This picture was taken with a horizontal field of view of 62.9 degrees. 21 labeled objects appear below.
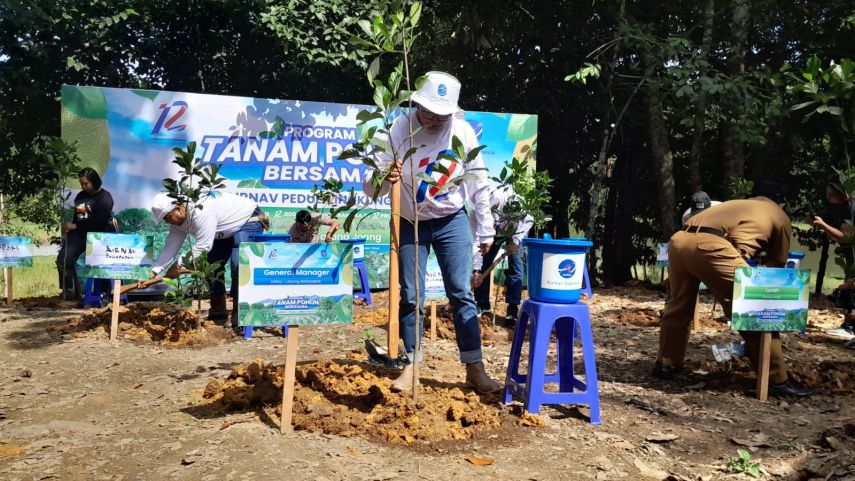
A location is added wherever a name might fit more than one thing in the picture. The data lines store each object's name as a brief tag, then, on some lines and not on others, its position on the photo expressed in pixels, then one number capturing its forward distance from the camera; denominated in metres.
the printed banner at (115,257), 6.87
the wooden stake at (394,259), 3.99
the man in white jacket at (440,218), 4.24
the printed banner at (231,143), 9.30
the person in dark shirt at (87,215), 8.76
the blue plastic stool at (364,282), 9.41
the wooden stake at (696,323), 8.08
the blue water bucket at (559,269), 4.14
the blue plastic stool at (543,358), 4.14
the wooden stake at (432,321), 6.97
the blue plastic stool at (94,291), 8.84
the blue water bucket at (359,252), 9.00
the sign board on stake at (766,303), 4.84
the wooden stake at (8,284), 9.12
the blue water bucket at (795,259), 8.31
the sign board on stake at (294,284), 3.85
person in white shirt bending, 6.61
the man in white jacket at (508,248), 7.31
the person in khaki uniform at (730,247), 5.05
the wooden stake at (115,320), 6.57
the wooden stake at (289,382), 3.87
